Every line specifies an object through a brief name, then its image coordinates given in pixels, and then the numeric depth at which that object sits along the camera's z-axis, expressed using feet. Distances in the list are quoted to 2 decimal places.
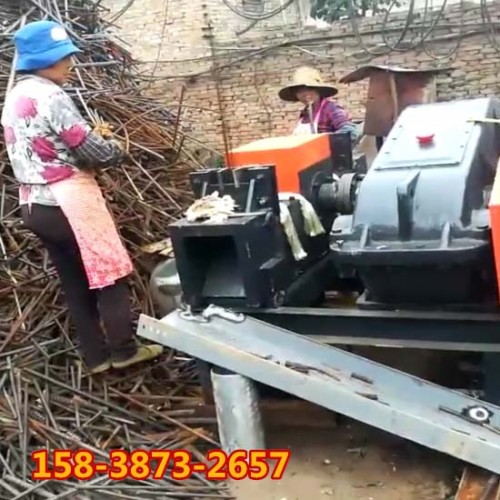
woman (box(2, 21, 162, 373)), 10.32
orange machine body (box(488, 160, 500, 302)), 7.73
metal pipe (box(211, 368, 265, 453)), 9.28
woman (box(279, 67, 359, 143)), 15.48
